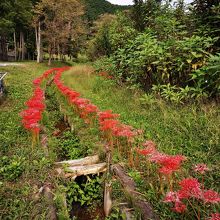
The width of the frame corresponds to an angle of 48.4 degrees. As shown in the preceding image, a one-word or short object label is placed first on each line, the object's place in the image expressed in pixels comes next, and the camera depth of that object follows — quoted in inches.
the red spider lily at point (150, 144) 137.8
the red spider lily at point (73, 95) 307.4
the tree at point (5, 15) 772.0
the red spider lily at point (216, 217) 80.6
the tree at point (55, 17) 1184.3
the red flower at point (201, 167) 109.1
